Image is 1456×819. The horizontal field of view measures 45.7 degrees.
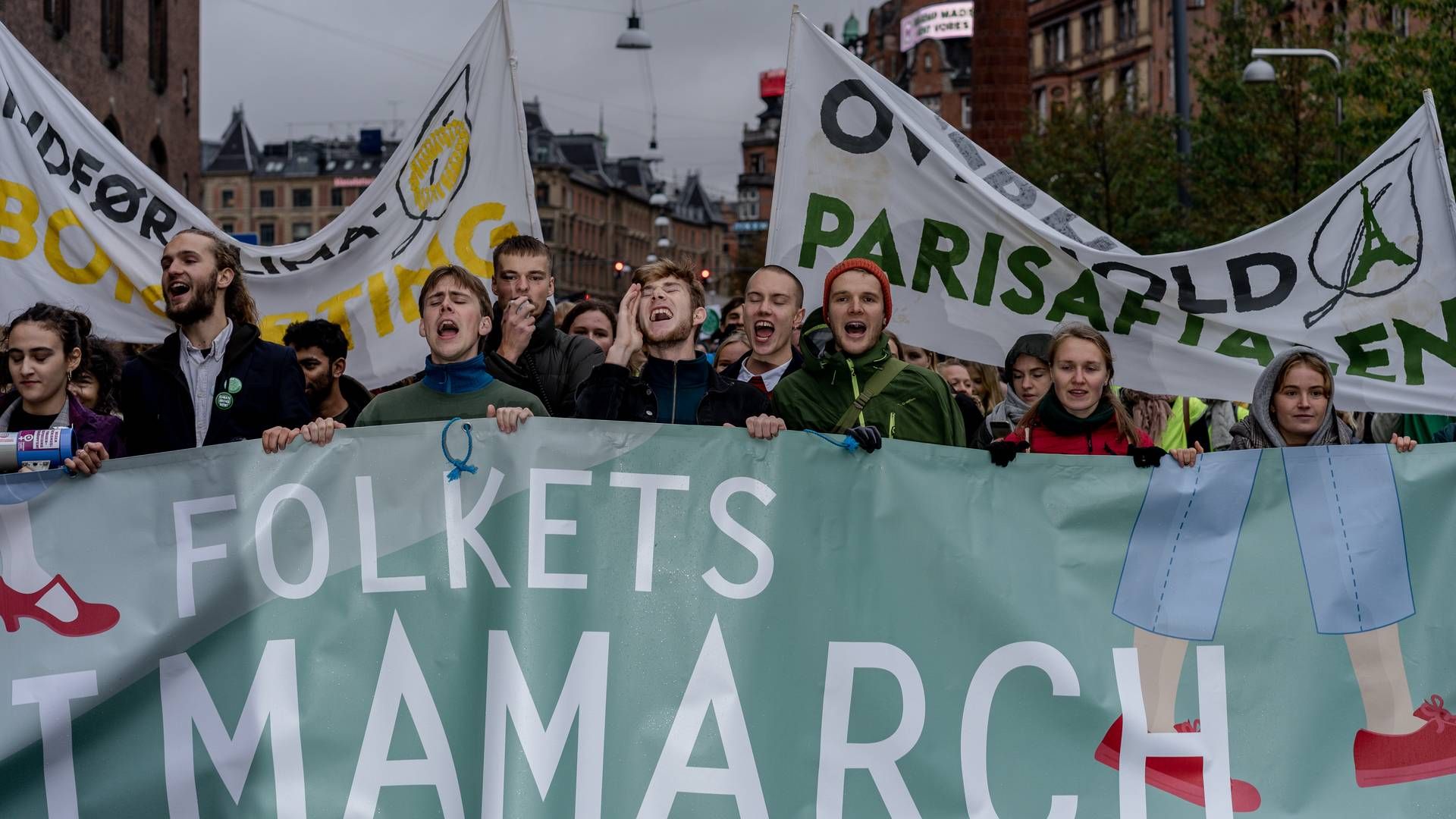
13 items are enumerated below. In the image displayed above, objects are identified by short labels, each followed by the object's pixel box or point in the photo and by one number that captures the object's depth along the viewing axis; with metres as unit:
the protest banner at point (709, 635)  4.65
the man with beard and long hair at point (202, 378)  5.32
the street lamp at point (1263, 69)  20.08
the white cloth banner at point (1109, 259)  5.86
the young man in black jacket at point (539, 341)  6.12
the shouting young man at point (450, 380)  5.11
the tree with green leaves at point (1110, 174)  28.70
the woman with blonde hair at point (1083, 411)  5.51
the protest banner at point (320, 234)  6.68
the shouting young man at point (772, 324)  6.10
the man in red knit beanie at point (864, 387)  5.30
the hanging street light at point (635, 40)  42.91
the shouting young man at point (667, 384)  5.18
